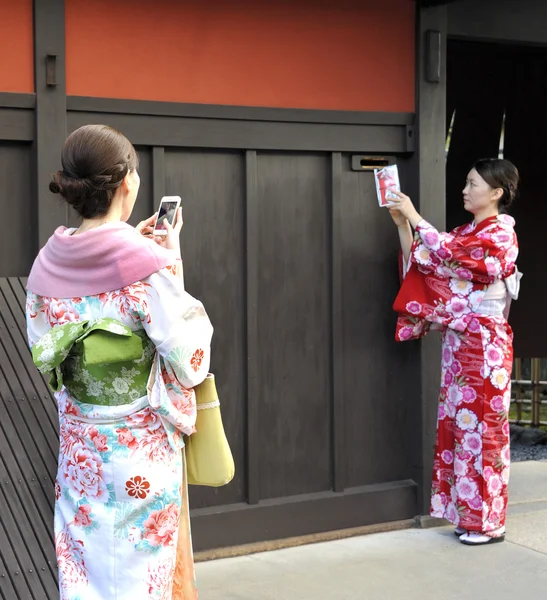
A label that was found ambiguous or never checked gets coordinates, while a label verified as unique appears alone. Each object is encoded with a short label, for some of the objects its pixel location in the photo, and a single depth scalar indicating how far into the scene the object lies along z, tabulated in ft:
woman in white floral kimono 8.70
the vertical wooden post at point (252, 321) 15.40
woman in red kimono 15.76
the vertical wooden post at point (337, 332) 16.20
